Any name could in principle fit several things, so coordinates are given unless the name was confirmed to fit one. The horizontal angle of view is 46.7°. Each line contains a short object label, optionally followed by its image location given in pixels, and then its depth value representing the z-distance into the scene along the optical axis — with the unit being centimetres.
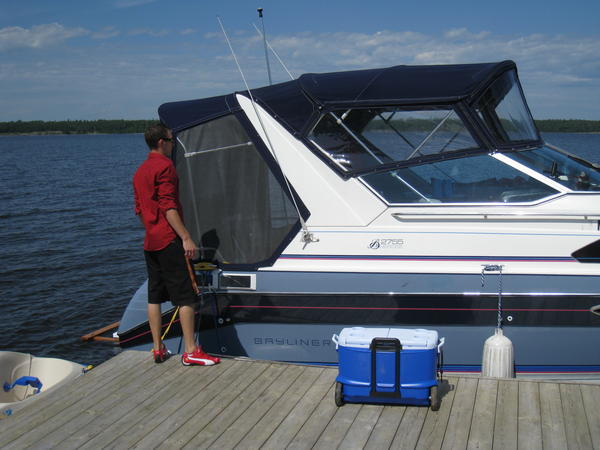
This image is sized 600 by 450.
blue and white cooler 437
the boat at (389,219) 540
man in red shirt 516
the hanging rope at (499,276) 538
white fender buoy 511
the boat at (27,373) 656
